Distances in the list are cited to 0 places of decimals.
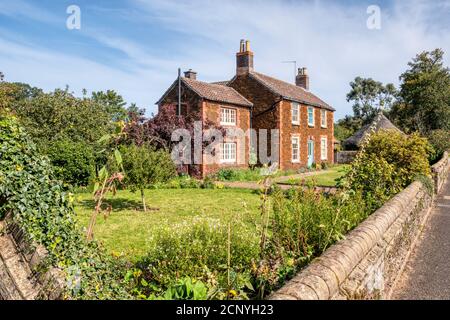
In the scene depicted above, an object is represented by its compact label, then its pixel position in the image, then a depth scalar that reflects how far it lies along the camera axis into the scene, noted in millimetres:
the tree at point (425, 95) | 45469
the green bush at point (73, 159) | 17203
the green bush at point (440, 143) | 33500
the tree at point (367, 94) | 64812
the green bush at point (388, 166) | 8719
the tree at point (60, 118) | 20078
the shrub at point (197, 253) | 4196
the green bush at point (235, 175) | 21712
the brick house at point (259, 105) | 22891
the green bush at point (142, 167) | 10914
